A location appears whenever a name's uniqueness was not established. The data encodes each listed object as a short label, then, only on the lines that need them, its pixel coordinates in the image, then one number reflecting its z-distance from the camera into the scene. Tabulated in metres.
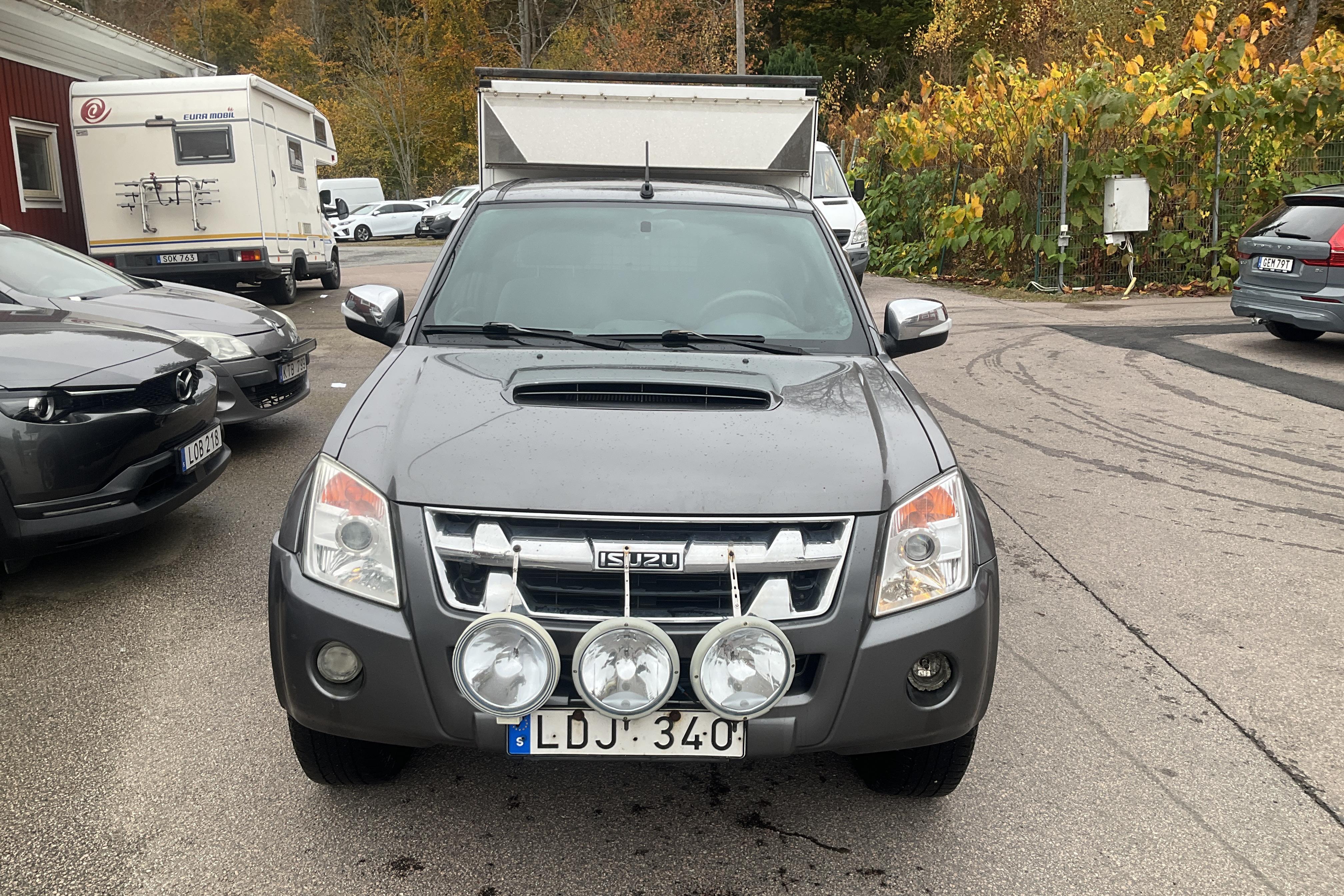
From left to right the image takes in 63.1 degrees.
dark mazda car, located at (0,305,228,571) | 4.30
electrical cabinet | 14.47
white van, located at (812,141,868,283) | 13.94
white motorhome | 14.23
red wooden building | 14.80
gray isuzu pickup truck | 2.47
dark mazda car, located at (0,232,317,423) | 6.65
